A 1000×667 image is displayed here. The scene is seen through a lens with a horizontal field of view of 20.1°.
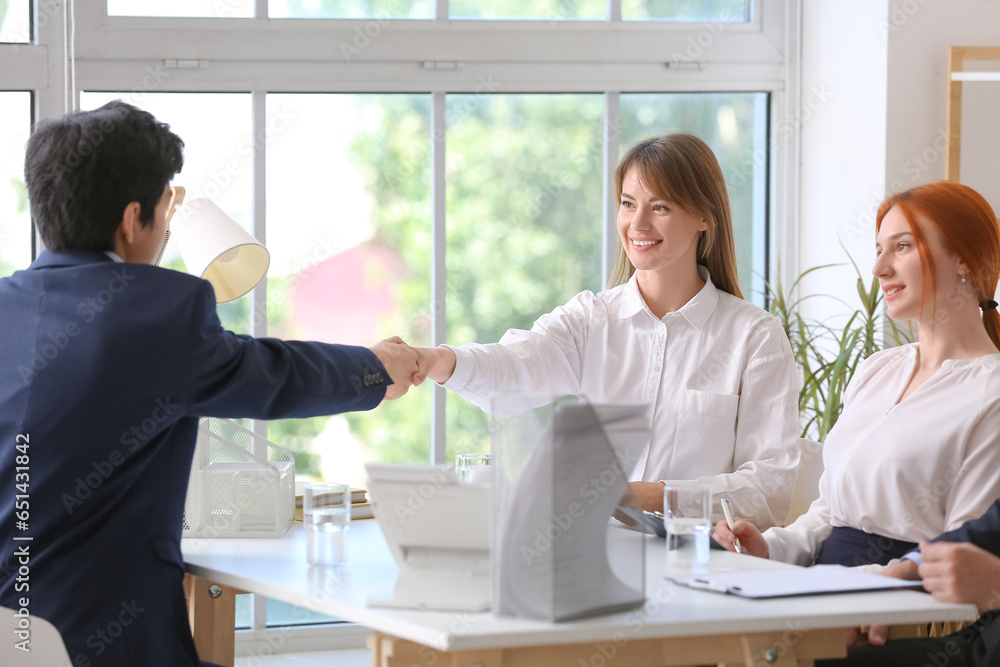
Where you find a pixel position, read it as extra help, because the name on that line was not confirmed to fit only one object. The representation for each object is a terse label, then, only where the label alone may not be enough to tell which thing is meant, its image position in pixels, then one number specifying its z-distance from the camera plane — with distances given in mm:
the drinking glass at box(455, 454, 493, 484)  4606
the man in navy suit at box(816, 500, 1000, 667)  4211
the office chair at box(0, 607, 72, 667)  4088
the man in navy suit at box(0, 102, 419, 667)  4172
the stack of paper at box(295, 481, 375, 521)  4748
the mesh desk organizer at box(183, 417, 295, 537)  4577
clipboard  4178
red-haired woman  4507
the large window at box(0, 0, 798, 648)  5631
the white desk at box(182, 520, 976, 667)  4017
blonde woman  4892
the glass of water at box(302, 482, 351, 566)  4358
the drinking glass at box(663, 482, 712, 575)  4337
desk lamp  4663
